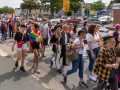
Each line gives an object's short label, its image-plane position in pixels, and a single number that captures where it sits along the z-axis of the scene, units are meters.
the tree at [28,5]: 70.24
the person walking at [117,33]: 6.78
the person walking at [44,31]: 8.99
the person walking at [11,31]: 15.85
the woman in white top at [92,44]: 5.41
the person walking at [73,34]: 8.27
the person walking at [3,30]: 12.97
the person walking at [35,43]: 6.48
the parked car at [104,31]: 17.88
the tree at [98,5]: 67.50
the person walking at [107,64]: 3.58
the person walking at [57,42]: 6.52
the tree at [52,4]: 50.31
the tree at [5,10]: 150.01
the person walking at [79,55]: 5.11
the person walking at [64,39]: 6.91
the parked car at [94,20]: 35.78
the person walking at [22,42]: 6.58
